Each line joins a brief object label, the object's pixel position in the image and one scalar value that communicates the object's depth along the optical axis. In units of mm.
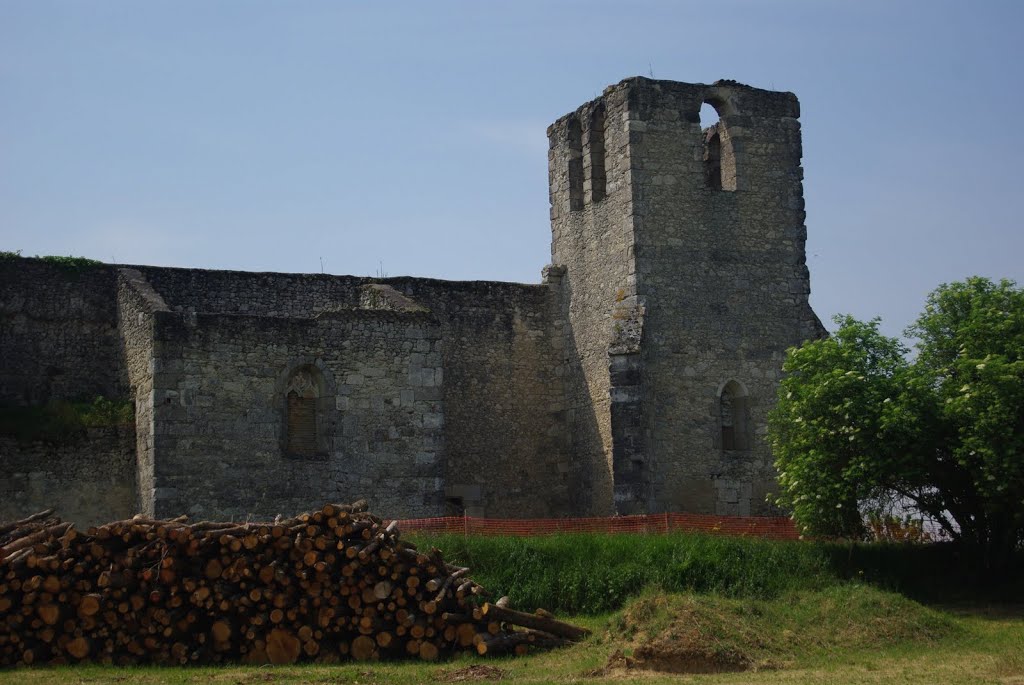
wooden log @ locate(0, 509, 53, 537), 17750
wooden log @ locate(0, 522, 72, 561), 16891
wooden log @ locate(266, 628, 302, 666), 16688
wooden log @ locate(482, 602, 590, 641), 17531
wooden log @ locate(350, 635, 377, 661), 16859
